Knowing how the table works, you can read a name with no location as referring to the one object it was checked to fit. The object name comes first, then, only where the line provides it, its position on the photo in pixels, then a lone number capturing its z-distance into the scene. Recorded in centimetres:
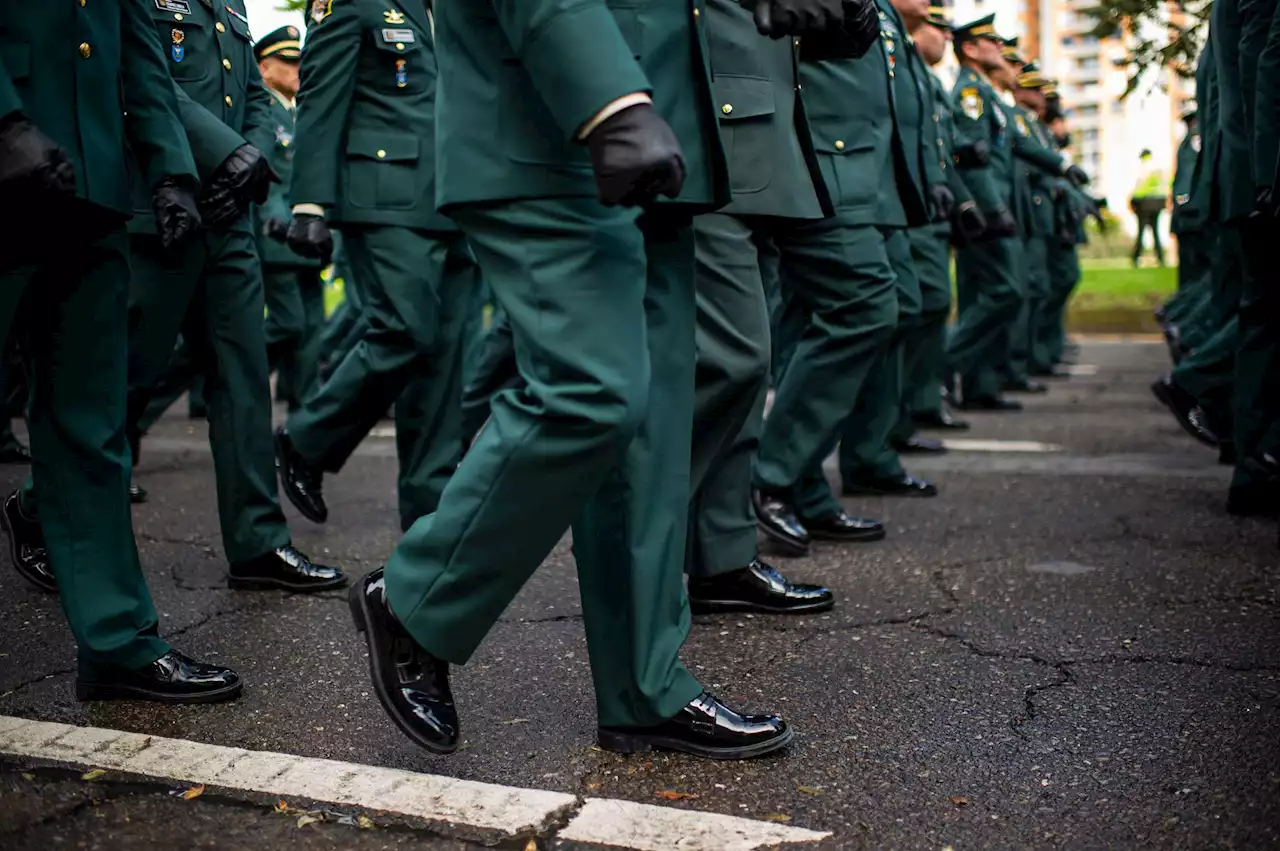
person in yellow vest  1892
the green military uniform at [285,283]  673
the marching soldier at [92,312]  258
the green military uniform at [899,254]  461
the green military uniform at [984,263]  750
